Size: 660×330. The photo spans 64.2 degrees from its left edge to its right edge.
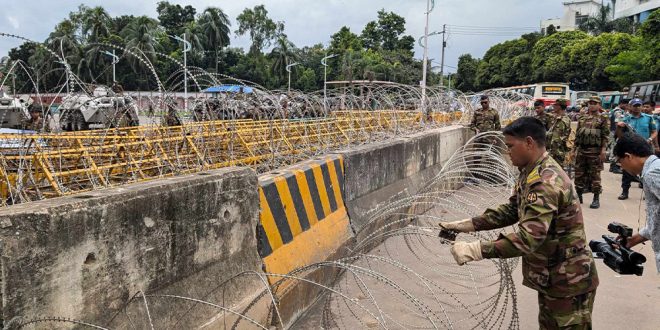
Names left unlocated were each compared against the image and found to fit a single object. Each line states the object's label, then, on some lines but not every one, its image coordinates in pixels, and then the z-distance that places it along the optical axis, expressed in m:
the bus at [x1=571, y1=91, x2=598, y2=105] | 38.16
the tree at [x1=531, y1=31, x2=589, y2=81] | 51.34
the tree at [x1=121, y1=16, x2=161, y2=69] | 46.19
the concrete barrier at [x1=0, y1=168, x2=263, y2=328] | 2.10
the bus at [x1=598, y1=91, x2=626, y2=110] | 30.97
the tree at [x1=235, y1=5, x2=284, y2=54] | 77.00
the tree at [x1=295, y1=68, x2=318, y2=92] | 62.87
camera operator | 2.88
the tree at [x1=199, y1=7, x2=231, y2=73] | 57.41
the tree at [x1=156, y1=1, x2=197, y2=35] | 82.62
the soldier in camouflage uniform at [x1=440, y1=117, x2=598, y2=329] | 2.51
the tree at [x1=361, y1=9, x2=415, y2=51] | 82.62
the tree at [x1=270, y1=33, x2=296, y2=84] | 69.06
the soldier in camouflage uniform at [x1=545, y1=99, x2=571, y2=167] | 8.82
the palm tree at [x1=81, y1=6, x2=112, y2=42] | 48.20
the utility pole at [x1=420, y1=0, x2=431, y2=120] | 27.05
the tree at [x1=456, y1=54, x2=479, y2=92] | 69.62
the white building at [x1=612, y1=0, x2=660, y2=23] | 69.46
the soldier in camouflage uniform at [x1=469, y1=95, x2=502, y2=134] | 10.06
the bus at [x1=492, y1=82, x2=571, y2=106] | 34.06
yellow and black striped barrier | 3.81
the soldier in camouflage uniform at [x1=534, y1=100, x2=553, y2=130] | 10.46
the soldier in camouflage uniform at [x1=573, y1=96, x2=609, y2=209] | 8.16
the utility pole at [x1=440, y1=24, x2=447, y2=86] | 45.34
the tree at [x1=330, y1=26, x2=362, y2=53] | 72.06
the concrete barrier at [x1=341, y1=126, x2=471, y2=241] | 5.55
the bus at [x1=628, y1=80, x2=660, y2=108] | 24.09
